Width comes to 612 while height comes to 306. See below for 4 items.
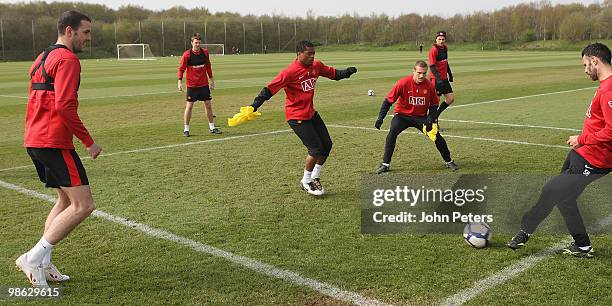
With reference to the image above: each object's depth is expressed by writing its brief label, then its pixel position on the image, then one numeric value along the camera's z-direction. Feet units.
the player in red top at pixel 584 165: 30.09
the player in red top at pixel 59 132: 27.30
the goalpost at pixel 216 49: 547.53
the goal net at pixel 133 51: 480.23
